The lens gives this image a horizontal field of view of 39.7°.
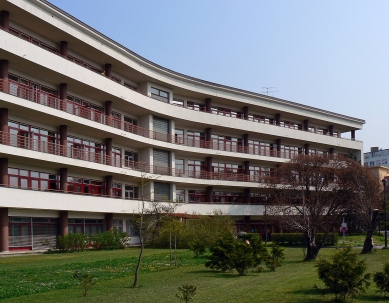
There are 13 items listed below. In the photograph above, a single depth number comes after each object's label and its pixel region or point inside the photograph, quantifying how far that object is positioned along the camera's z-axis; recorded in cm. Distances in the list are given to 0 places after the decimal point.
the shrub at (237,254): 2092
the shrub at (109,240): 4097
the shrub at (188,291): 1209
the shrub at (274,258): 2270
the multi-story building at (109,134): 3625
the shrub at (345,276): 1416
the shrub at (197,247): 3075
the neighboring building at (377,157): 12812
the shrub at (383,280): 1449
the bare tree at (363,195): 3394
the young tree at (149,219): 1767
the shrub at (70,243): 3806
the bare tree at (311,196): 2895
